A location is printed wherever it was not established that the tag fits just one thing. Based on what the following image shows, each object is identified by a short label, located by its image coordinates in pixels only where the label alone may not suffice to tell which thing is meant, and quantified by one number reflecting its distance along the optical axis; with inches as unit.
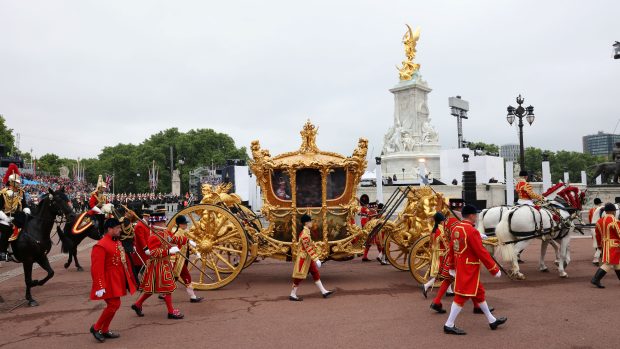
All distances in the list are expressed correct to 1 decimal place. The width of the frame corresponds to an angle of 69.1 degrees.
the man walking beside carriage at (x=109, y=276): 215.9
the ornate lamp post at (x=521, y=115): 735.1
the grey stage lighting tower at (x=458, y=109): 2241.6
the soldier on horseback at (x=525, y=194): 406.6
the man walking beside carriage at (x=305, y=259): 301.1
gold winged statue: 1790.5
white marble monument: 1663.4
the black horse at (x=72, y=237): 432.5
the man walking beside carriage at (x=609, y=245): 317.7
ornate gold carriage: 353.4
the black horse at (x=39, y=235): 318.7
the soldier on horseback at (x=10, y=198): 370.3
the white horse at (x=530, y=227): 360.2
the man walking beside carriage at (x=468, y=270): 223.0
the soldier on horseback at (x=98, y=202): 431.3
